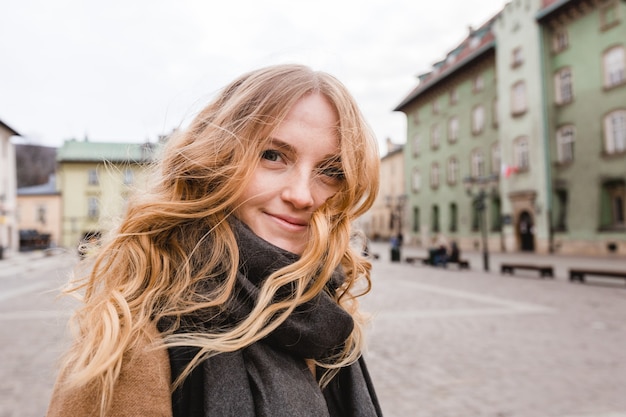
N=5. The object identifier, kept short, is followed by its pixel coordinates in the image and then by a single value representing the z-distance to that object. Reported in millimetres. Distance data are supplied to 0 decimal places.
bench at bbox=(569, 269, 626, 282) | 12977
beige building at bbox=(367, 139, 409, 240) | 53391
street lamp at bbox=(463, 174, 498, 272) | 20984
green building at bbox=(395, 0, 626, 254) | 24406
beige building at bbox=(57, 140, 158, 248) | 54000
